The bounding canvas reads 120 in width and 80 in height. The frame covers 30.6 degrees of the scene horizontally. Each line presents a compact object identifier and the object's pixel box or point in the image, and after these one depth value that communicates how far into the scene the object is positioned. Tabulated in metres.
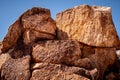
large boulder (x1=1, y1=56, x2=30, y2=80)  12.20
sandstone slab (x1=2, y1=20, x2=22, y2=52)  14.34
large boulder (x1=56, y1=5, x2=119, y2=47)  13.70
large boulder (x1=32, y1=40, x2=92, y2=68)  12.46
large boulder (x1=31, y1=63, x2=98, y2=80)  11.60
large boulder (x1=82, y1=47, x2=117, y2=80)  13.83
